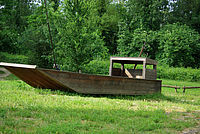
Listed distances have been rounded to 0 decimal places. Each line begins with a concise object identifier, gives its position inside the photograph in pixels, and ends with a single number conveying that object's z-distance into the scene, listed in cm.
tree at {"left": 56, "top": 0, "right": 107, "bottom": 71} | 1491
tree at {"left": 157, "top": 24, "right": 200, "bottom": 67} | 3338
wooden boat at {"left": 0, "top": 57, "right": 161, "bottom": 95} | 748
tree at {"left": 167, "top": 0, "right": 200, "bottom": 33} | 4016
